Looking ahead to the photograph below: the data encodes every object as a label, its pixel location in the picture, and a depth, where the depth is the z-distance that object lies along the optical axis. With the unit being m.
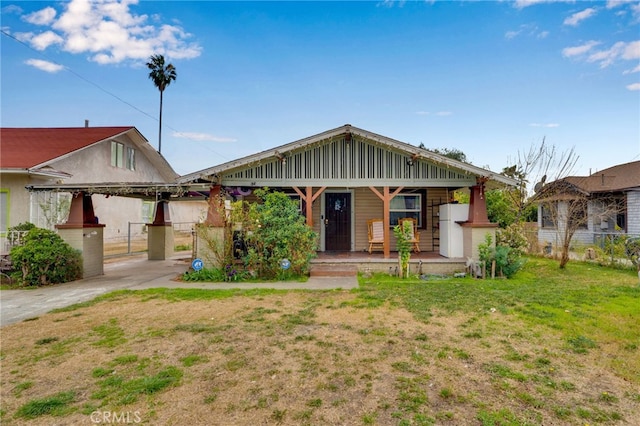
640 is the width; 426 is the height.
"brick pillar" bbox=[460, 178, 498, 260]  9.09
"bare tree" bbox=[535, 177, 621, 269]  12.88
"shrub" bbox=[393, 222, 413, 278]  8.59
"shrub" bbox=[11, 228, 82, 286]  7.79
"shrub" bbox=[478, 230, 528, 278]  8.54
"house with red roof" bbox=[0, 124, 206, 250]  10.20
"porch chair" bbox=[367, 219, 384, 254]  10.95
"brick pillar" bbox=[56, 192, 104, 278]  8.67
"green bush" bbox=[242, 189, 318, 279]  8.48
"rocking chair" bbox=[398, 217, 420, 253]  10.62
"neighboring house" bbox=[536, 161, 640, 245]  14.06
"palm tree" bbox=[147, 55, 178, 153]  27.23
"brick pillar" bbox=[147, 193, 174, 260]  13.12
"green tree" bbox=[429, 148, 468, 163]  32.78
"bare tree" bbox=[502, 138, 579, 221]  13.11
